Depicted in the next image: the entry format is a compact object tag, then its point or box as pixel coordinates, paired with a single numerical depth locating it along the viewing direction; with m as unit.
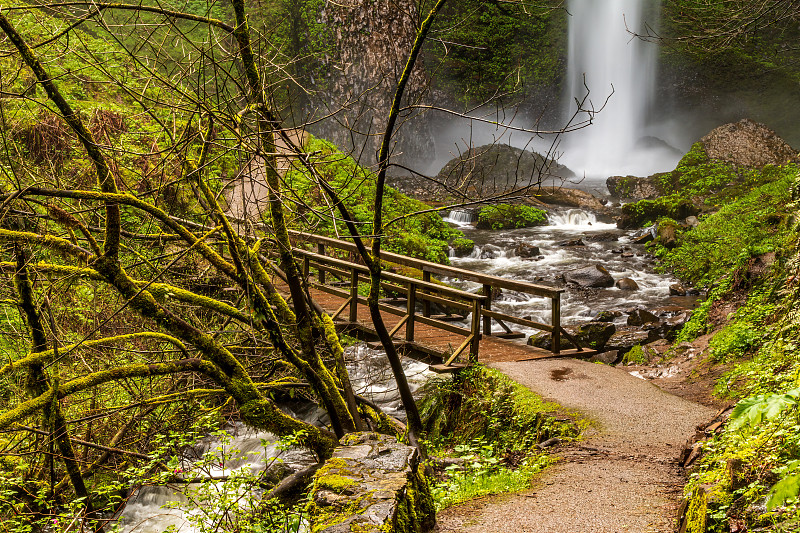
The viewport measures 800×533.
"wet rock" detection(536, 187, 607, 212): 23.22
